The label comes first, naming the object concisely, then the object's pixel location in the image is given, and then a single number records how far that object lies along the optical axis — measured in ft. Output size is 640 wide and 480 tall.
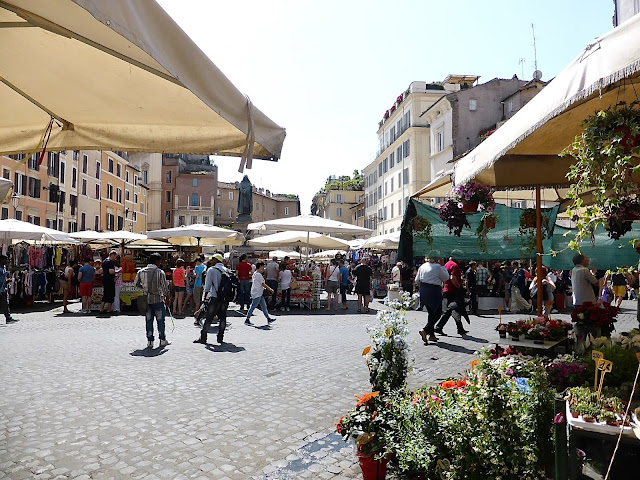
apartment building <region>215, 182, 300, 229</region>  274.69
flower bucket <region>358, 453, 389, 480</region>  11.87
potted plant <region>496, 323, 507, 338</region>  19.06
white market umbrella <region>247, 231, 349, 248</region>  65.25
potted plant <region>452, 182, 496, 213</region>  19.19
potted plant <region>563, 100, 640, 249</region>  8.73
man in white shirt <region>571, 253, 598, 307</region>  25.88
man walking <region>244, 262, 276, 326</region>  45.21
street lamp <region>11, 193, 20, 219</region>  107.76
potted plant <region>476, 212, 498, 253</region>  24.38
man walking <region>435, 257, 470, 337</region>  35.70
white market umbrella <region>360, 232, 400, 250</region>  73.07
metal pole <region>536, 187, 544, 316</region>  20.57
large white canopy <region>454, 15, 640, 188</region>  8.28
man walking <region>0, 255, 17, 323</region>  42.34
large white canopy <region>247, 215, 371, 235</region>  55.93
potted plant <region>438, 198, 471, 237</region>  20.17
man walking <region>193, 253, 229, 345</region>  34.14
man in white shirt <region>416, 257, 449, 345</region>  32.99
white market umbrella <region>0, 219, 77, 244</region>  51.51
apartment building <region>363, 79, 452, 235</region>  147.33
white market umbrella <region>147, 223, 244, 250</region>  58.95
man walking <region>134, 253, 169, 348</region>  32.48
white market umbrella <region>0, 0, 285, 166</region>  7.39
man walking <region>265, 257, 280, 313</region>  56.39
